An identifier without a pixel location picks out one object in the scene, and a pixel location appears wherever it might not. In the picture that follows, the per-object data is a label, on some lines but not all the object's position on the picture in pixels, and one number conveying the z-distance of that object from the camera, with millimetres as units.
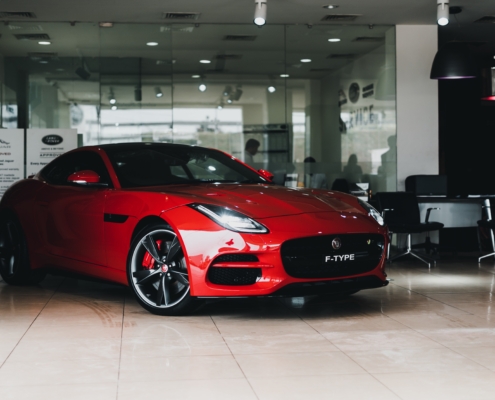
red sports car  4656
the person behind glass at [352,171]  11523
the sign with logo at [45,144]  9273
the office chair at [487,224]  8977
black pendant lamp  10133
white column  11500
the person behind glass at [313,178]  11484
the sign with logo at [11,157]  9133
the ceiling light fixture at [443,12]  9344
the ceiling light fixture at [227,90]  11297
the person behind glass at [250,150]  11391
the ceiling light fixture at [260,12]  9133
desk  9859
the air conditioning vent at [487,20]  11001
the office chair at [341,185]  11133
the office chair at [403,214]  8984
